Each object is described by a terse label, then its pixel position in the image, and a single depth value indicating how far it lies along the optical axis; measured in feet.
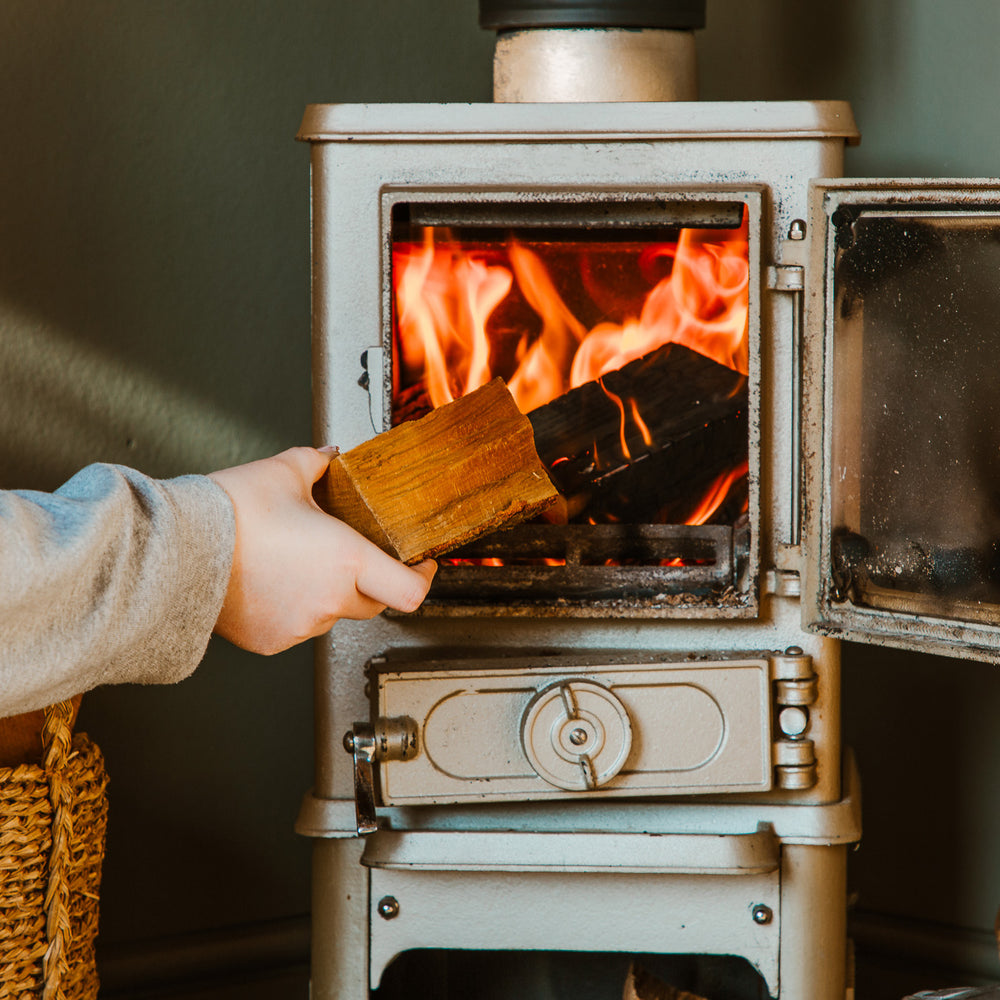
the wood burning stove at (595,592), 5.50
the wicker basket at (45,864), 5.28
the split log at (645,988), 5.80
